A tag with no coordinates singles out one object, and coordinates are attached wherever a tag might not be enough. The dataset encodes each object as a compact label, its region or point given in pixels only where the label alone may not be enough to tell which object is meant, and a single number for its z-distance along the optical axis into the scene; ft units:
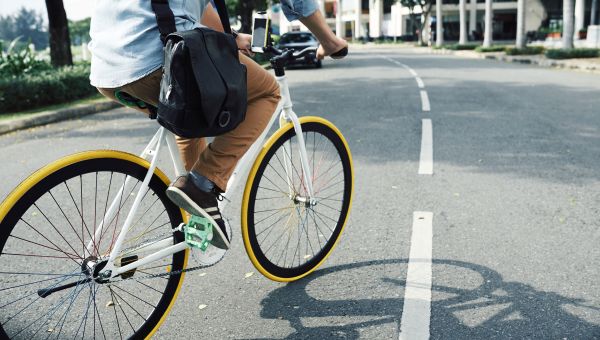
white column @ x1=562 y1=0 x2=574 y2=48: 85.40
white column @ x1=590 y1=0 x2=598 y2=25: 174.85
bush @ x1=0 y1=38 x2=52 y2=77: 47.68
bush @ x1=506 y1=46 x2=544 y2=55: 100.12
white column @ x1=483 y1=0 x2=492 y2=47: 126.52
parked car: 81.35
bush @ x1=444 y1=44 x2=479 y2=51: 136.93
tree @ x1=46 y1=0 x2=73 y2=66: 50.29
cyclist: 7.36
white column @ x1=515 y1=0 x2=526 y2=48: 104.99
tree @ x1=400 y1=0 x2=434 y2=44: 207.41
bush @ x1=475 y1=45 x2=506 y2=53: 117.39
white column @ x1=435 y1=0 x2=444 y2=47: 170.16
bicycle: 7.73
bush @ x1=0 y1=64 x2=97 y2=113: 36.27
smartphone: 8.65
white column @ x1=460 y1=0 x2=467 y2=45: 142.61
